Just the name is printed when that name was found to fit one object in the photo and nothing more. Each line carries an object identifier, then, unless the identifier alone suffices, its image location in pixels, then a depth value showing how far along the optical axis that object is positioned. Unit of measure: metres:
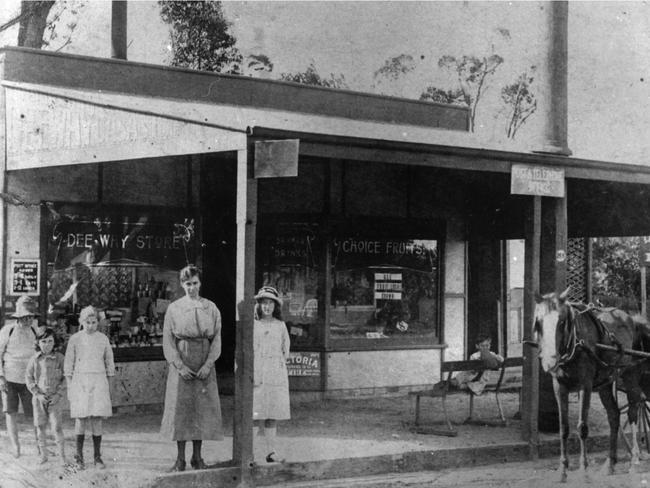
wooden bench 9.80
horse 7.69
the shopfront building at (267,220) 8.63
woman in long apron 7.65
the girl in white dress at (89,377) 7.89
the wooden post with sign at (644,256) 14.73
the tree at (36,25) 20.49
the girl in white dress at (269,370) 8.25
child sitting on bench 10.39
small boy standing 8.16
